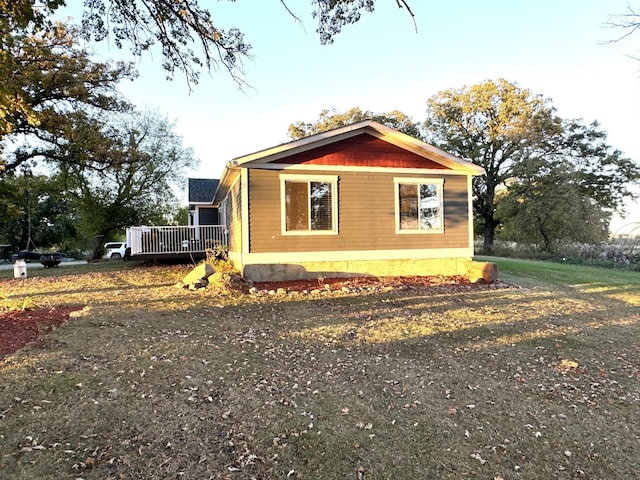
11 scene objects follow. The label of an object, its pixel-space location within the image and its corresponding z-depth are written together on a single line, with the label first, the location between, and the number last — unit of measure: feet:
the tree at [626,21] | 25.34
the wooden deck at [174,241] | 43.80
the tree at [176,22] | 18.03
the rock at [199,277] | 30.14
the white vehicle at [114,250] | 91.99
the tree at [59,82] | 43.62
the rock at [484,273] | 34.12
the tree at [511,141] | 80.02
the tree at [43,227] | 123.03
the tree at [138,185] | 76.64
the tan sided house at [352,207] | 32.55
